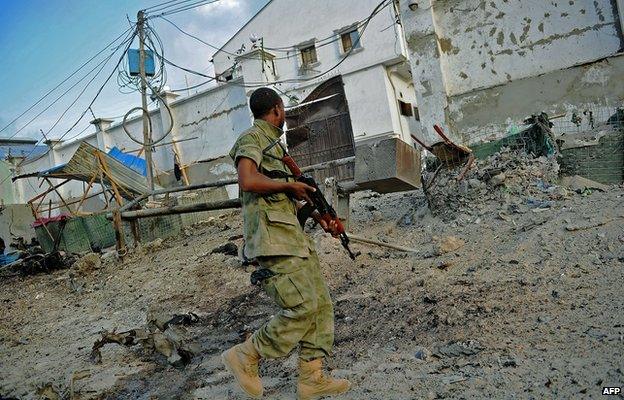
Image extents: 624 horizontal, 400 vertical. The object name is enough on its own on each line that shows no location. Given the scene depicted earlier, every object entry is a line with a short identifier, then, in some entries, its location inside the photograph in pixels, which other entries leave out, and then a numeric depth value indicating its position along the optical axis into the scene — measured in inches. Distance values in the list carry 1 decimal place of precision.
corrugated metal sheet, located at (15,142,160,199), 378.0
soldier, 86.1
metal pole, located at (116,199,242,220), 220.3
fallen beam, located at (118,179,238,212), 272.1
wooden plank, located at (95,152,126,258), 294.0
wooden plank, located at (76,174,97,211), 376.2
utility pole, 496.9
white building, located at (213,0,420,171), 623.2
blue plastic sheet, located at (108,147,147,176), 527.5
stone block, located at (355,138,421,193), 169.2
